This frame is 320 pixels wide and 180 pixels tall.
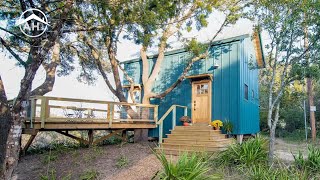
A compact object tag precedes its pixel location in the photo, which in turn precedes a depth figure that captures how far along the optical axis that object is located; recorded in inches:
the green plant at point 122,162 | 295.3
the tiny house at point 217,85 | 403.9
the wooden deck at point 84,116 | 299.3
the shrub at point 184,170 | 184.4
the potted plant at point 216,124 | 384.6
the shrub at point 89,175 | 259.8
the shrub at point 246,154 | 234.8
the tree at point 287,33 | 247.0
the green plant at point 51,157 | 317.4
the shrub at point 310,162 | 217.6
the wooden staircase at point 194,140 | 328.8
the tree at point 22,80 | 193.4
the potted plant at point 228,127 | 386.3
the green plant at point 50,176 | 261.1
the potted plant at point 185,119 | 417.4
